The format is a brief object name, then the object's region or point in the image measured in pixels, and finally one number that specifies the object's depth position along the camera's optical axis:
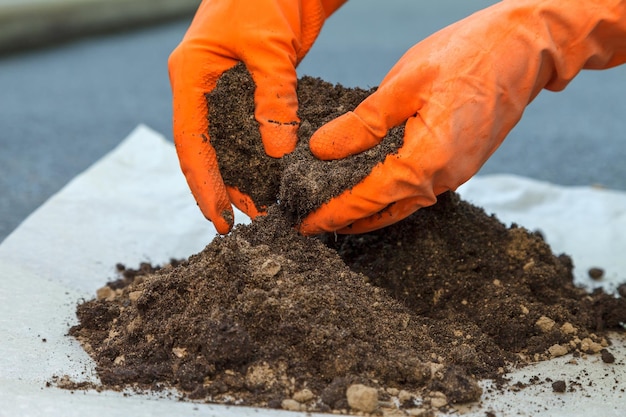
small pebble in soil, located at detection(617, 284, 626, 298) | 1.29
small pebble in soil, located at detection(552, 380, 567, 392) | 1.15
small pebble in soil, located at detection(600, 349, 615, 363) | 1.19
